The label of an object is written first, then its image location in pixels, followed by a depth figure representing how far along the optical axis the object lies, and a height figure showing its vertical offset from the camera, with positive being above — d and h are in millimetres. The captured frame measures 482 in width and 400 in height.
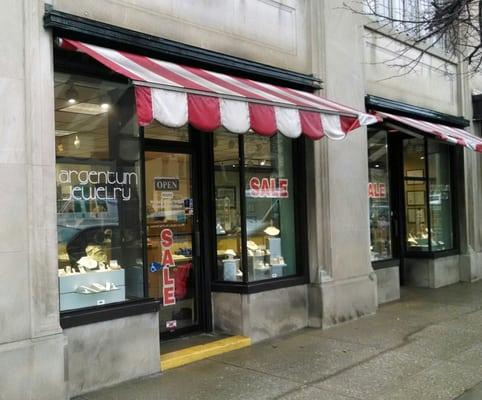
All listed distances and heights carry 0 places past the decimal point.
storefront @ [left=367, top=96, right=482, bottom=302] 9529 +160
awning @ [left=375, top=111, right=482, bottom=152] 8445 +1225
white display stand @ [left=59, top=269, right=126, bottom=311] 5133 -706
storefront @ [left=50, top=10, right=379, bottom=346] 5125 +297
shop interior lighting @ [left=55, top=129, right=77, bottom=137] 5201 +818
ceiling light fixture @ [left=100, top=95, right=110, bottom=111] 5609 +1164
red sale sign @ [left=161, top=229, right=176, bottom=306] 6660 -689
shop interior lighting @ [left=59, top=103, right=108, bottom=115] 5402 +1087
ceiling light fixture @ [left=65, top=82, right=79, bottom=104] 5330 +1207
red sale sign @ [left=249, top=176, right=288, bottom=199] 7131 +321
